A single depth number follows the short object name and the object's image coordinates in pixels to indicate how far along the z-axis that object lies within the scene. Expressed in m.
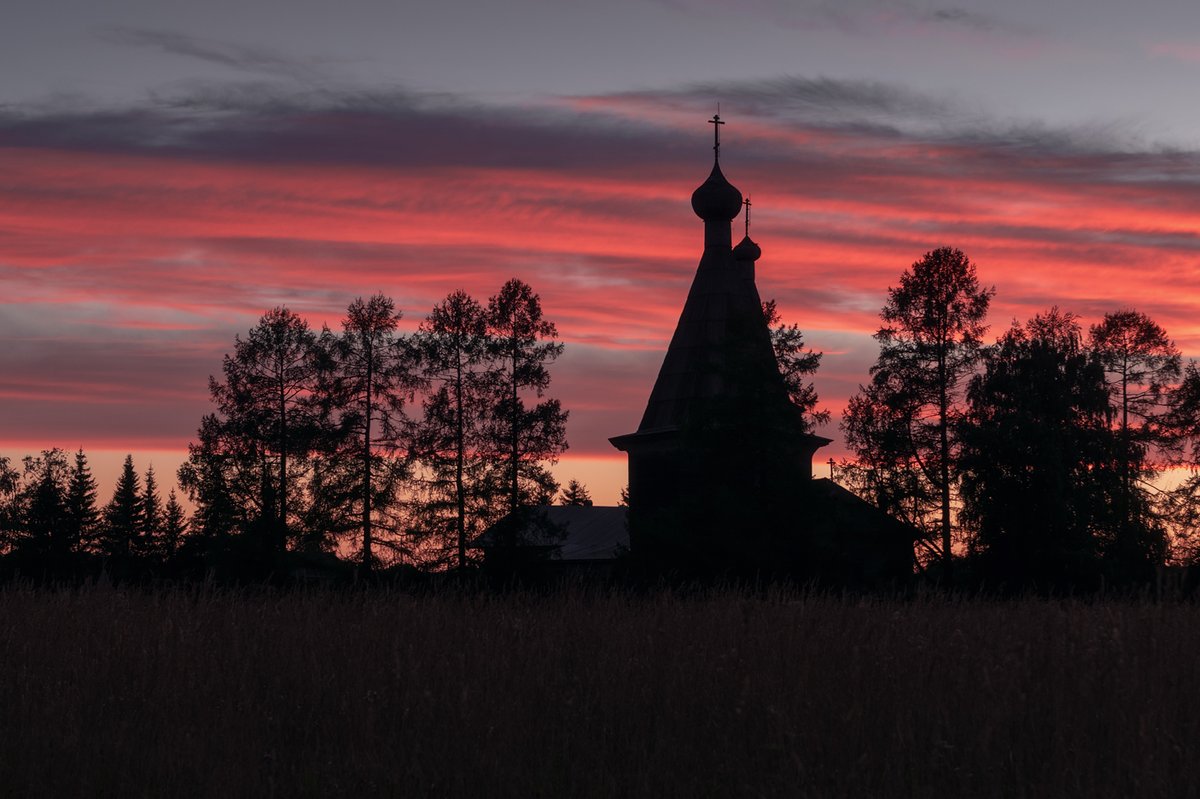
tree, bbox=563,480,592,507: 97.38
